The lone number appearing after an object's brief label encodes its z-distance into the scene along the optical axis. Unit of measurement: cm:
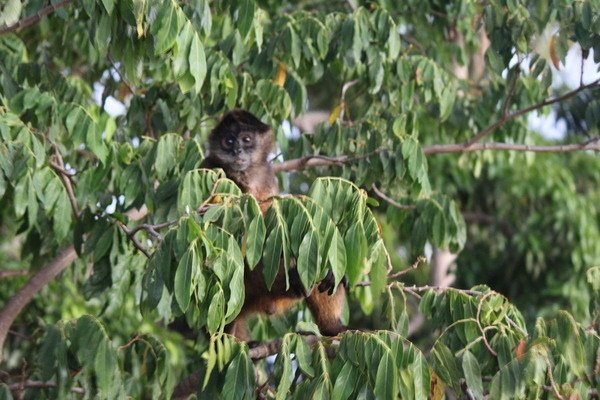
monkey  1026
